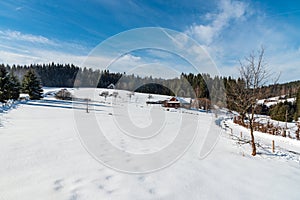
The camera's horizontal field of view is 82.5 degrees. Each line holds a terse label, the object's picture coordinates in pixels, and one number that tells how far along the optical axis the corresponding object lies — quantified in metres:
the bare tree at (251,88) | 7.82
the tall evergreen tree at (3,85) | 18.17
